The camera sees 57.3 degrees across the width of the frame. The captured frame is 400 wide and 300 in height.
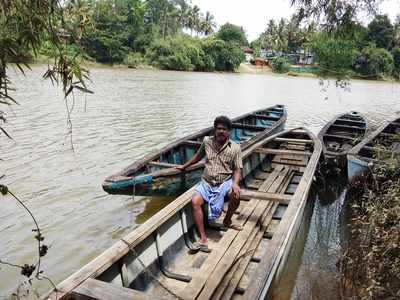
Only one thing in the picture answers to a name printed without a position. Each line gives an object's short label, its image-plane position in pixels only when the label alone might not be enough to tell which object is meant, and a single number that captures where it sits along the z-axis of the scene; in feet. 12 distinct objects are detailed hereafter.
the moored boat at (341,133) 25.54
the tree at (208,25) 237.66
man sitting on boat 14.39
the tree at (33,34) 5.50
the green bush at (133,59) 155.63
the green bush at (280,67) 166.83
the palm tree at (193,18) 227.61
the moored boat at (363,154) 20.95
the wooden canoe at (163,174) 17.66
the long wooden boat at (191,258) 9.32
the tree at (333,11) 13.34
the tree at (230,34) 218.18
